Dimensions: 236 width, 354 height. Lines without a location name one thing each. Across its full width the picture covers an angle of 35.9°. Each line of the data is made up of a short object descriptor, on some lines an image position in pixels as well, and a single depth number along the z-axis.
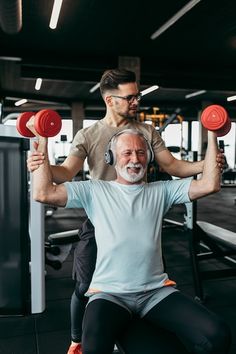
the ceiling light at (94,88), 8.12
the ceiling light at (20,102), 9.21
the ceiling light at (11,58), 5.65
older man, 0.88
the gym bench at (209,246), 1.94
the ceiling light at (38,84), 7.37
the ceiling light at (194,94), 9.18
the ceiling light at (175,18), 3.81
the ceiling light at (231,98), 9.73
